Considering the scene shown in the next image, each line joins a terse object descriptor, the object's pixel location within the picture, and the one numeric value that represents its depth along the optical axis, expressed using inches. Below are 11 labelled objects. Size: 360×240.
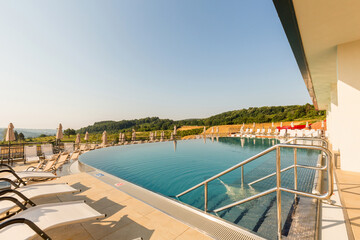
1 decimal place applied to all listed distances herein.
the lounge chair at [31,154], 315.5
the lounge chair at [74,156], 304.6
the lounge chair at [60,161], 240.0
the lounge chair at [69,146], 448.8
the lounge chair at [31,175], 136.8
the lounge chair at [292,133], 586.7
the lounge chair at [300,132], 557.8
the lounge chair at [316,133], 488.9
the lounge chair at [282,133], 604.1
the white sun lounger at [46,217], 60.3
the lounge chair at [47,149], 362.9
